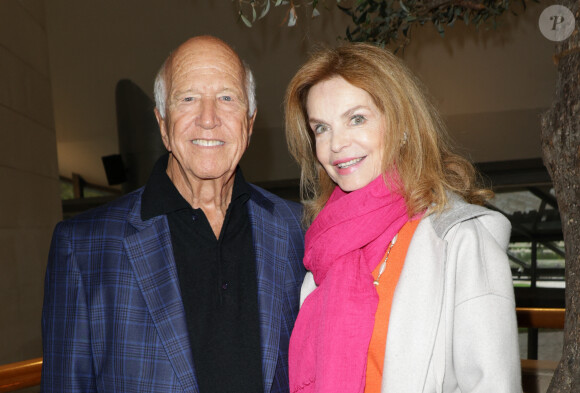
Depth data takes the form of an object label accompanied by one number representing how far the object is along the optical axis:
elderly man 1.71
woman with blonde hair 1.45
